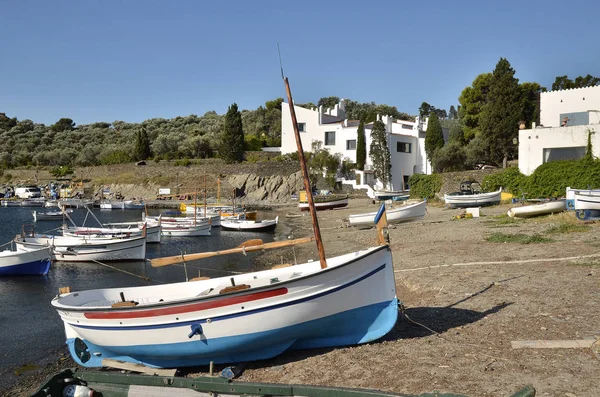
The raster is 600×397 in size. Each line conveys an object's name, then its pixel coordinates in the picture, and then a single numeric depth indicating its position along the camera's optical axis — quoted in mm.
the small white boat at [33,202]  68750
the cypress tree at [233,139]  70375
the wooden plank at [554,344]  7621
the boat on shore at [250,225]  38719
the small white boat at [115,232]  28953
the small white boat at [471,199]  35375
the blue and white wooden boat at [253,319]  8367
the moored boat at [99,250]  25219
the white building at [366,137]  59906
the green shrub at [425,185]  46500
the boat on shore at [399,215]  30438
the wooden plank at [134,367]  8884
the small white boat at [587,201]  21500
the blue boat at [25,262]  21078
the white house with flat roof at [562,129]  33938
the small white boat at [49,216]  49750
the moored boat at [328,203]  48000
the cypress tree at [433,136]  57875
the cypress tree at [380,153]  57500
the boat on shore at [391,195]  49094
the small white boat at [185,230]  36938
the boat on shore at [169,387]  5512
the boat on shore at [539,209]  24531
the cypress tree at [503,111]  46812
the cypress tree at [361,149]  60688
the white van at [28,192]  73438
